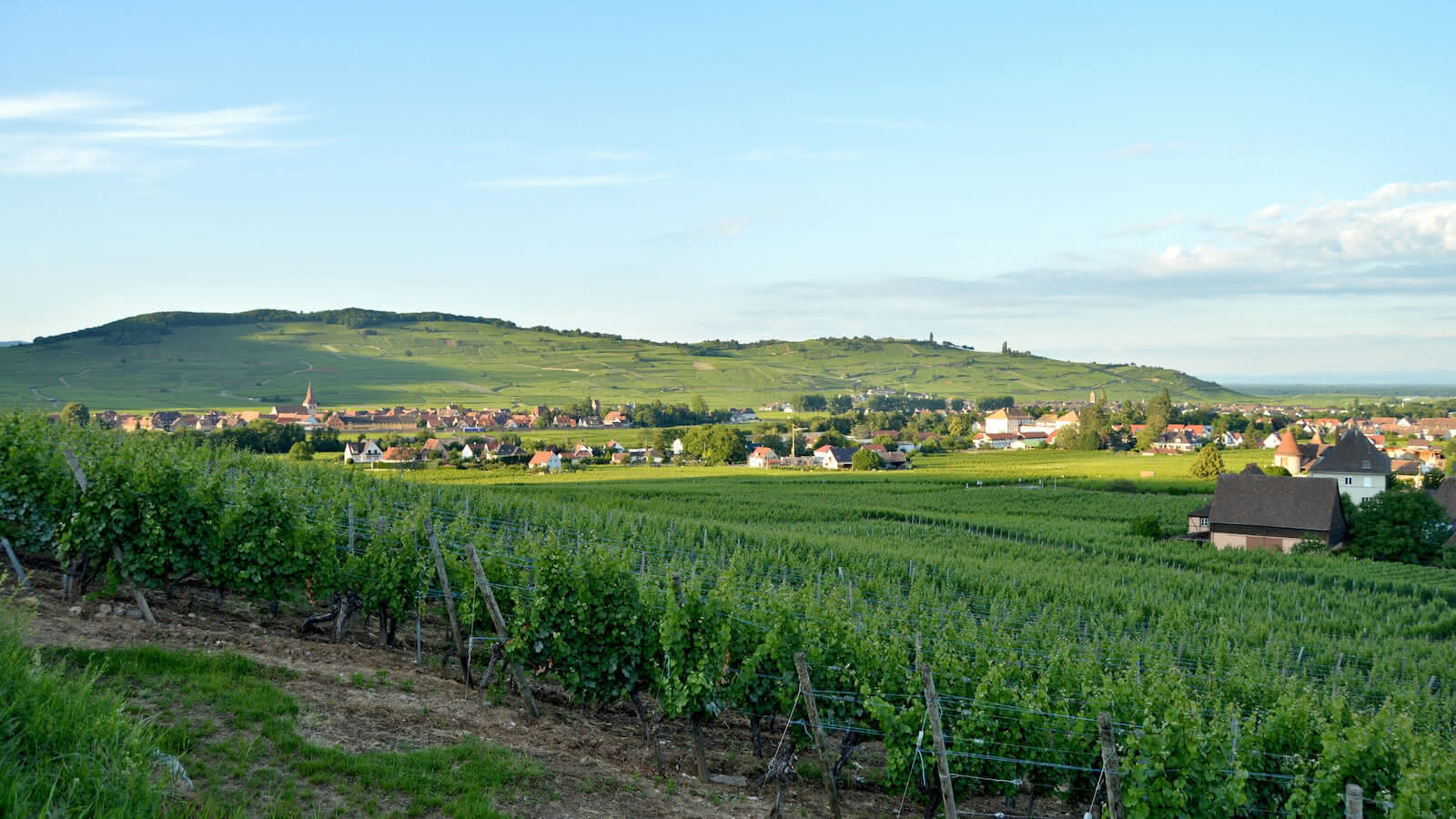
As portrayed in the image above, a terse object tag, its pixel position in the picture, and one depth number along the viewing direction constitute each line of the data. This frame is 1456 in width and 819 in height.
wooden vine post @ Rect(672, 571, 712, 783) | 8.23
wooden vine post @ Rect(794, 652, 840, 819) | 7.36
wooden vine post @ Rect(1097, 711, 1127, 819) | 6.27
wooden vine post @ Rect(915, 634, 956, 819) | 6.81
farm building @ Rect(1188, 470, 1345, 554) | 39.00
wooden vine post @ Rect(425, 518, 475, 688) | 9.38
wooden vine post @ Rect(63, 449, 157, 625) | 9.20
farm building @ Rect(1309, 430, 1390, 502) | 52.91
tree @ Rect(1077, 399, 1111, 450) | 104.81
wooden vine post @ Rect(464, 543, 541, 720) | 8.84
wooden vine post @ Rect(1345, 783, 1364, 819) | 5.57
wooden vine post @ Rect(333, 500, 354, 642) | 10.58
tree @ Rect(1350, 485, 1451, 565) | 38.41
